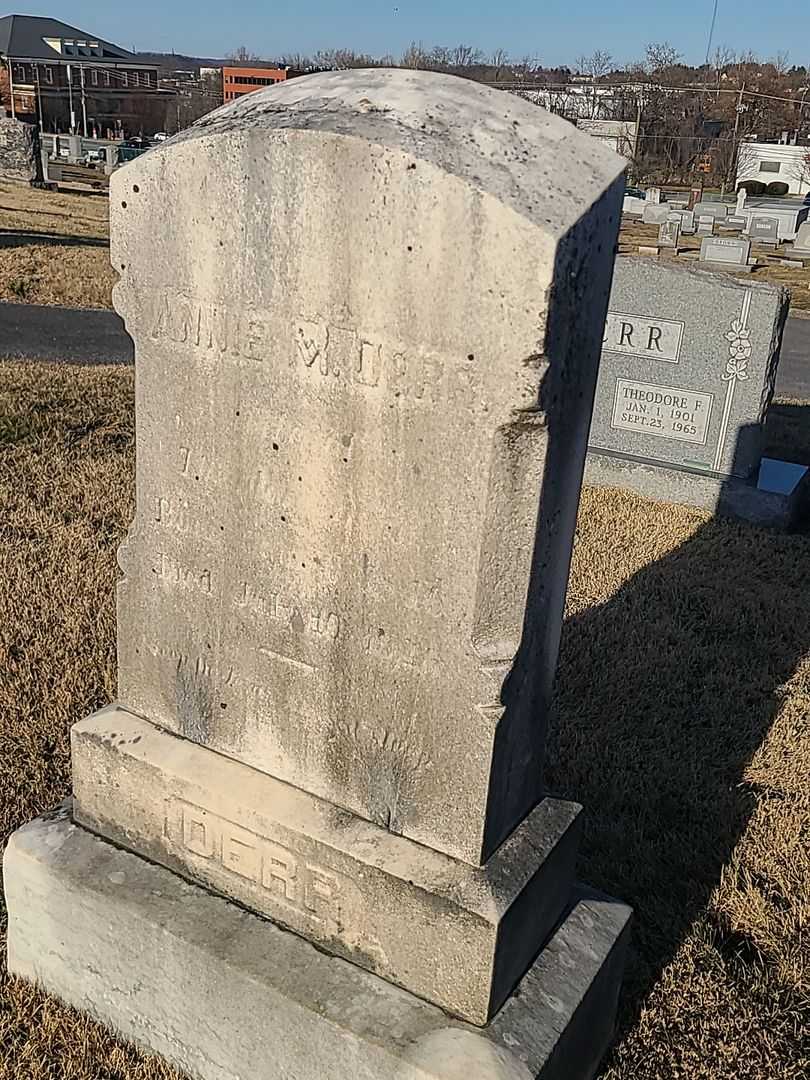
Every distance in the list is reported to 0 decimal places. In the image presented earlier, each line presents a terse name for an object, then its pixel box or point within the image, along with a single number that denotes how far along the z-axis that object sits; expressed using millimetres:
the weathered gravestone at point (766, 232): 25047
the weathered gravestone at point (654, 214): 28302
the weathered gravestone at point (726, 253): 19828
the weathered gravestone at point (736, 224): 27438
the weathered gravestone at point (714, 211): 27719
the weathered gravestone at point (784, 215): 26547
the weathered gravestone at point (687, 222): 25478
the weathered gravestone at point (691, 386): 6312
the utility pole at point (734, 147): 42875
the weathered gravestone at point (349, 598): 1722
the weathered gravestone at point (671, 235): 22406
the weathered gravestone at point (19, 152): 24047
